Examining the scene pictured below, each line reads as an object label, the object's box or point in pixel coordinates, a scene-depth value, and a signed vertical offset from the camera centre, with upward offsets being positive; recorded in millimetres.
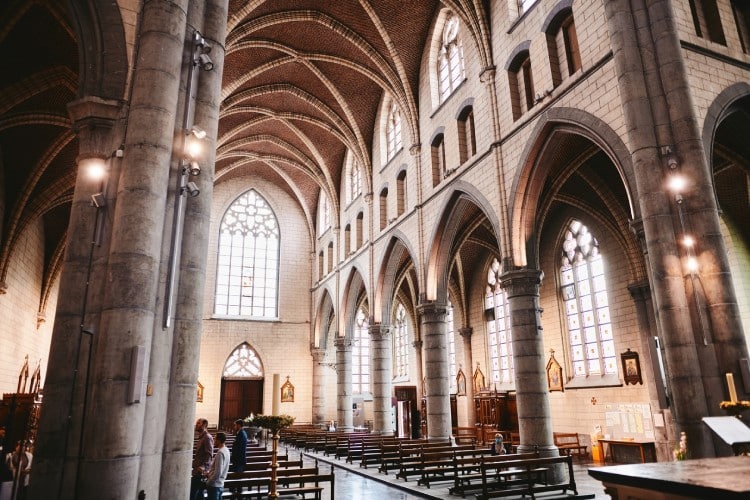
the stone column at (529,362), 10961 +994
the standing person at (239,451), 9344 -596
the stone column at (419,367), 24734 +2077
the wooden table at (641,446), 13594 -991
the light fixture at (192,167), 6676 +3051
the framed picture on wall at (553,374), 17219 +1111
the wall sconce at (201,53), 7156 +4772
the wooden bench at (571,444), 15519 -1022
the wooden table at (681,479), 3210 -465
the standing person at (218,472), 6867 -701
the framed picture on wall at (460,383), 22578 +1164
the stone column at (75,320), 5488 +1083
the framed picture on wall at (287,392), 26500 +1118
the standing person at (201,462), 7617 -642
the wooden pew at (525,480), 8867 -1261
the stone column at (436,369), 14979 +1188
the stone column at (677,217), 7172 +2654
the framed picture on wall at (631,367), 14562 +1075
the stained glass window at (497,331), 20219 +3055
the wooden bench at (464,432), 20234 -824
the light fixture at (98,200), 6155 +2473
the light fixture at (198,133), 6660 +3457
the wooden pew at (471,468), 9562 -1019
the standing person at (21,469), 7266 -672
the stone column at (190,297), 6172 +1459
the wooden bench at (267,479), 8062 -978
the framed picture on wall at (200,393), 24741 +1082
